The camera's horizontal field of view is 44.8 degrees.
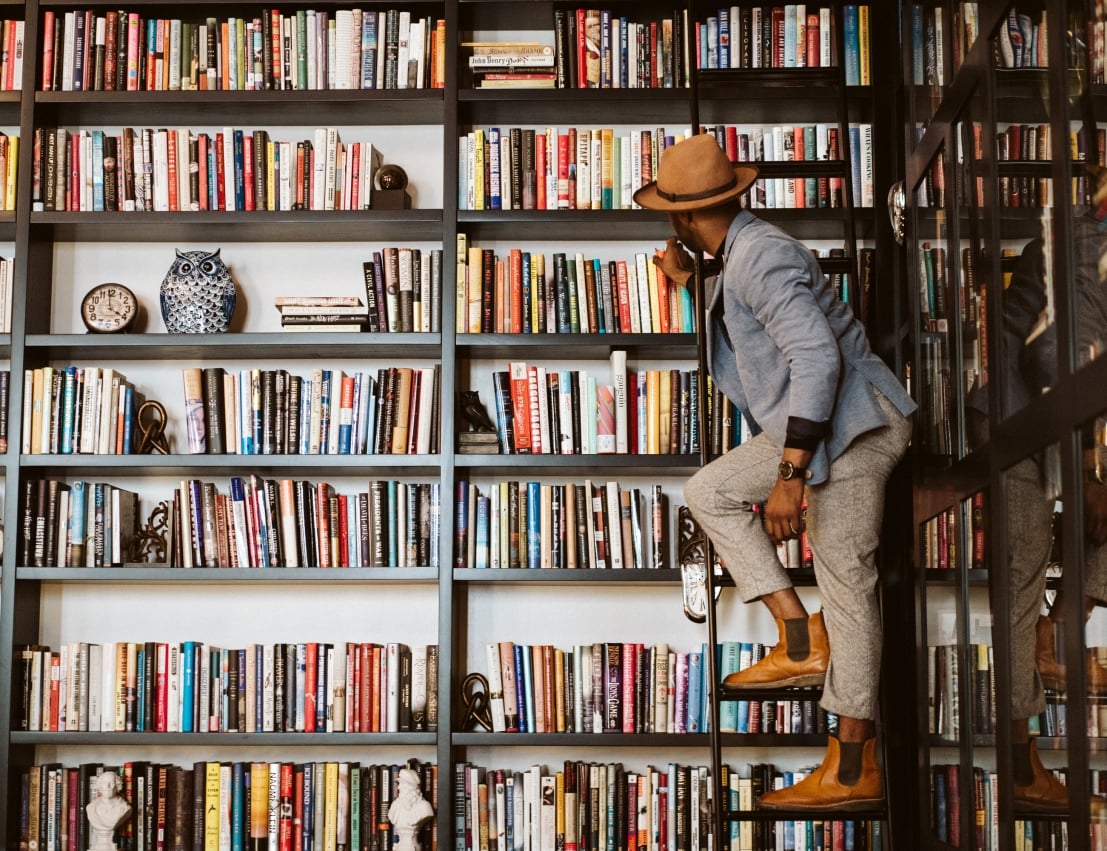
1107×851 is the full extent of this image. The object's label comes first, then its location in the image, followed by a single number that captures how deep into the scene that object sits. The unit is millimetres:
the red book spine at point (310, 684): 3561
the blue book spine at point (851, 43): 3701
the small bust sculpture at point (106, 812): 3490
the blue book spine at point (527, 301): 3684
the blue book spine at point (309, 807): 3549
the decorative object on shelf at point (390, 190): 3723
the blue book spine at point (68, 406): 3686
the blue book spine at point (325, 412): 3684
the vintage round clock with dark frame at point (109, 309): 3768
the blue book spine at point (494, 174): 3725
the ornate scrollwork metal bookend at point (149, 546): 3676
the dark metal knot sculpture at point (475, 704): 3561
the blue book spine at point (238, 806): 3555
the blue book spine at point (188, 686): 3580
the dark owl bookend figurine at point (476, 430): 3623
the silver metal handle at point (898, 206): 3307
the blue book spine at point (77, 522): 3637
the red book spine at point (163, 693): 3586
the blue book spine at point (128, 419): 3709
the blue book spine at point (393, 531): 3634
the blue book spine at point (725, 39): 3711
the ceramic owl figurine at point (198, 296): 3736
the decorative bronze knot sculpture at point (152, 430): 3705
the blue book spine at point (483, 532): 3600
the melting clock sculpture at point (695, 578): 3514
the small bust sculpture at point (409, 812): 3453
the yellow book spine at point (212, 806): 3559
